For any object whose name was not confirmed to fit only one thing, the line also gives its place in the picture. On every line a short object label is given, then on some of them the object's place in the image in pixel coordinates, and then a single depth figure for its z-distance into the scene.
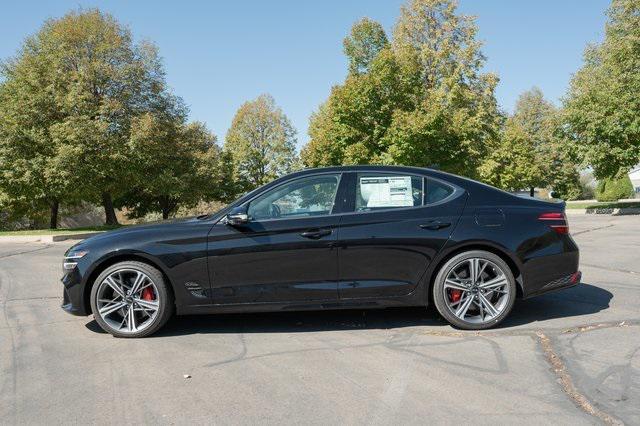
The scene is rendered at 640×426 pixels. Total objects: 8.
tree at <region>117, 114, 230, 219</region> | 29.11
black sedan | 5.05
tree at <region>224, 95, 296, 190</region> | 53.66
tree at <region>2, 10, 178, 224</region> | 26.81
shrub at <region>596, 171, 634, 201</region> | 44.59
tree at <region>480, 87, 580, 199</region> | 49.62
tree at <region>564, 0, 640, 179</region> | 26.17
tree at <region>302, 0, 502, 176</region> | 27.16
